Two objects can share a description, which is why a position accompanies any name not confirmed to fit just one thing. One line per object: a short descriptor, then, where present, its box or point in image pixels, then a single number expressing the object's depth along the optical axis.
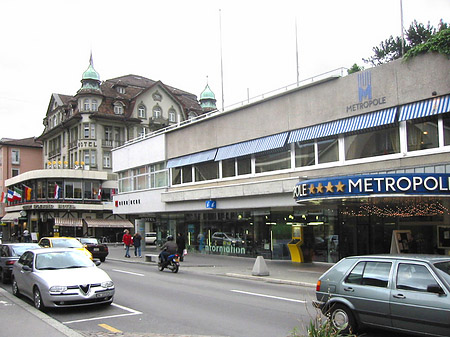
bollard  18.56
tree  42.50
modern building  16.89
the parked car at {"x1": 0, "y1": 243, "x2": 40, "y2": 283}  15.96
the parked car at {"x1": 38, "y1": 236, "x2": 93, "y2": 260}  21.18
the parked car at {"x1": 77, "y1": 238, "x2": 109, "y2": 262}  27.54
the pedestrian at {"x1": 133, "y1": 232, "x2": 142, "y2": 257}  30.14
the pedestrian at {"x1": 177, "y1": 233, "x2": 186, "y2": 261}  25.52
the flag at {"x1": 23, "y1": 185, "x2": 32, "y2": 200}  58.71
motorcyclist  20.75
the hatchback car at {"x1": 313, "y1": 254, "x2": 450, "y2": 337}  7.21
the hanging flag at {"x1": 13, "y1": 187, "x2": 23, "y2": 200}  60.10
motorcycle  20.75
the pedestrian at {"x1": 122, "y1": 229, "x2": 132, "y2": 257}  30.97
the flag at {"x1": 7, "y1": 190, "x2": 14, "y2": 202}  61.80
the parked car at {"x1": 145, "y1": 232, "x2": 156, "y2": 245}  49.83
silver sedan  10.67
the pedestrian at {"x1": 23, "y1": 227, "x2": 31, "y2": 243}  45.41
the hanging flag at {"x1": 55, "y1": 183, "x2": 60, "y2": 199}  56.81
